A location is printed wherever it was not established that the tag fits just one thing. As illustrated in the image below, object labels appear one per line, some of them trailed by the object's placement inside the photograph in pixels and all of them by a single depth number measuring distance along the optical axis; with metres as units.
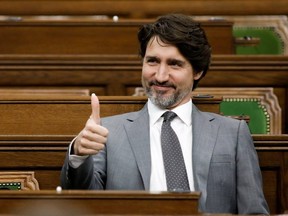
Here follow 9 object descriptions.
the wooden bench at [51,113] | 9.25
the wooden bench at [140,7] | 10.49
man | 8.93
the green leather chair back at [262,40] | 10.29
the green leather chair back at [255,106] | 9.56
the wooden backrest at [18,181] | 8.99
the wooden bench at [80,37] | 9.99
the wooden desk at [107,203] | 8.41
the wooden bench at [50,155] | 9.07
